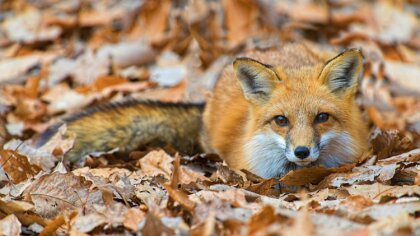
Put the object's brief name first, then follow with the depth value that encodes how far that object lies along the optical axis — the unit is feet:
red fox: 36.19
